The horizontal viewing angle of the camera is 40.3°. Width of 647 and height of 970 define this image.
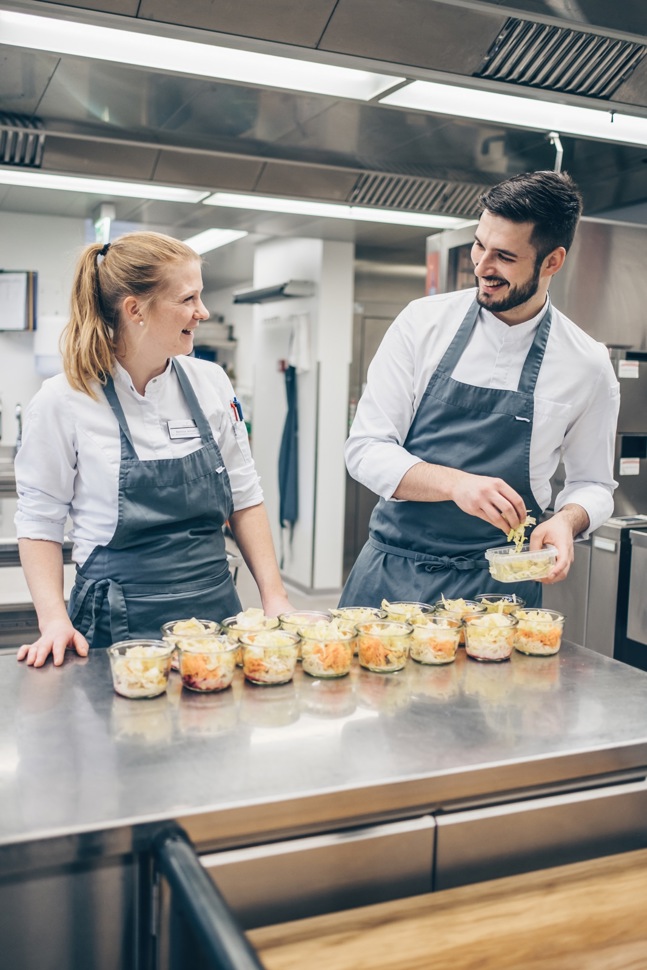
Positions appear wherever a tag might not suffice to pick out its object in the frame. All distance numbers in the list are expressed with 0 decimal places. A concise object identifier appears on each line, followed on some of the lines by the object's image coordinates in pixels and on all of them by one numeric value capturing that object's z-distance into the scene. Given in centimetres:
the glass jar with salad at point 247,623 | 155
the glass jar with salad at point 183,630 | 153
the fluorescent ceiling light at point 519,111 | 321
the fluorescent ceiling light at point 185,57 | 266
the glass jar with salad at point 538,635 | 172
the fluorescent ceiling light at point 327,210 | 511
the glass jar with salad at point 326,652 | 152
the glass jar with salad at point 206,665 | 143
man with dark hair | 202
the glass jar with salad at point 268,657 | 147
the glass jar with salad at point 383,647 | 156
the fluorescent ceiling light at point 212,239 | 704
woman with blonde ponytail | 188
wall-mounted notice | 714
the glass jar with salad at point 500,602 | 179
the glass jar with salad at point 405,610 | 173
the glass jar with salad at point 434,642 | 161
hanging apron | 717
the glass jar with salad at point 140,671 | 140
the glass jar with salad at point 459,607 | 177
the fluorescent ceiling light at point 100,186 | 478
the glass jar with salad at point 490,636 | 165
